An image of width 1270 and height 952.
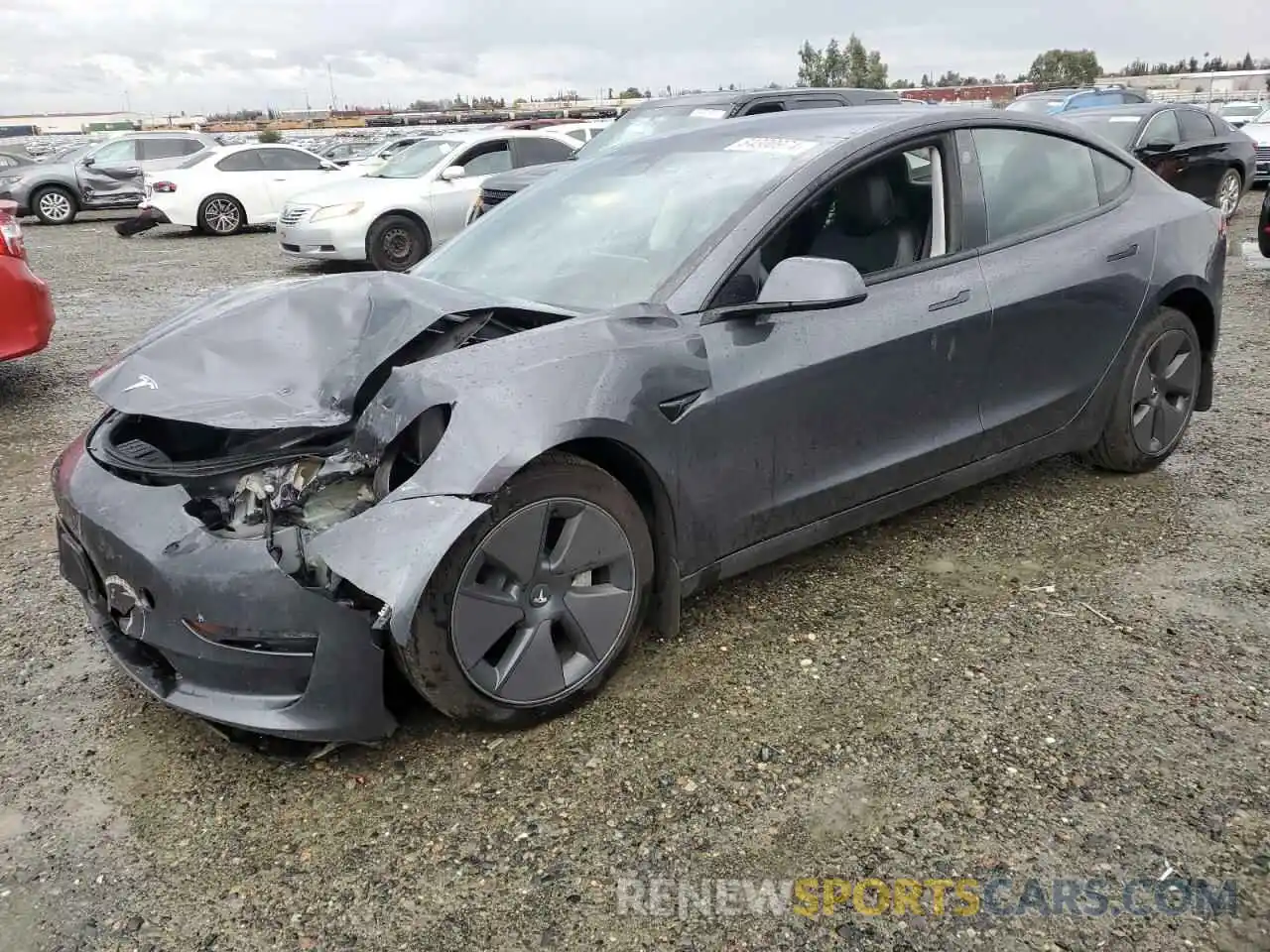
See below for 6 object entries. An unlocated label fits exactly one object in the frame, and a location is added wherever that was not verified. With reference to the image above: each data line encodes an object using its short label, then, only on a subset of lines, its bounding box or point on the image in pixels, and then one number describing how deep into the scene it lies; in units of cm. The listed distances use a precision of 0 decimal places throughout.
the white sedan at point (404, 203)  1141
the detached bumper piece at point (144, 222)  1508
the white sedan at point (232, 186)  1534
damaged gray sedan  244
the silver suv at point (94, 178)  1872
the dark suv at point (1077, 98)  1665
